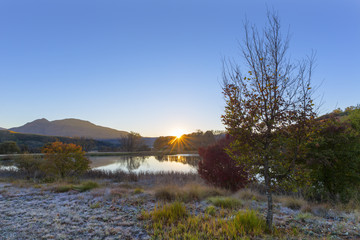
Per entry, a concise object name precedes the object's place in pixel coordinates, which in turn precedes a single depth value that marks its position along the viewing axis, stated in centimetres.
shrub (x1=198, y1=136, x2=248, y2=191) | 915
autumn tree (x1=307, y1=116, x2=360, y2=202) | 791
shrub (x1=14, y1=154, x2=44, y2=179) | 1620
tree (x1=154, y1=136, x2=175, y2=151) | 7770
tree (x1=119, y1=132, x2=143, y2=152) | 5962
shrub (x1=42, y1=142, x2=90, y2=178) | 1344
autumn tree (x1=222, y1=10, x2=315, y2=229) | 418
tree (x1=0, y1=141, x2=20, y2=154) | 3942
